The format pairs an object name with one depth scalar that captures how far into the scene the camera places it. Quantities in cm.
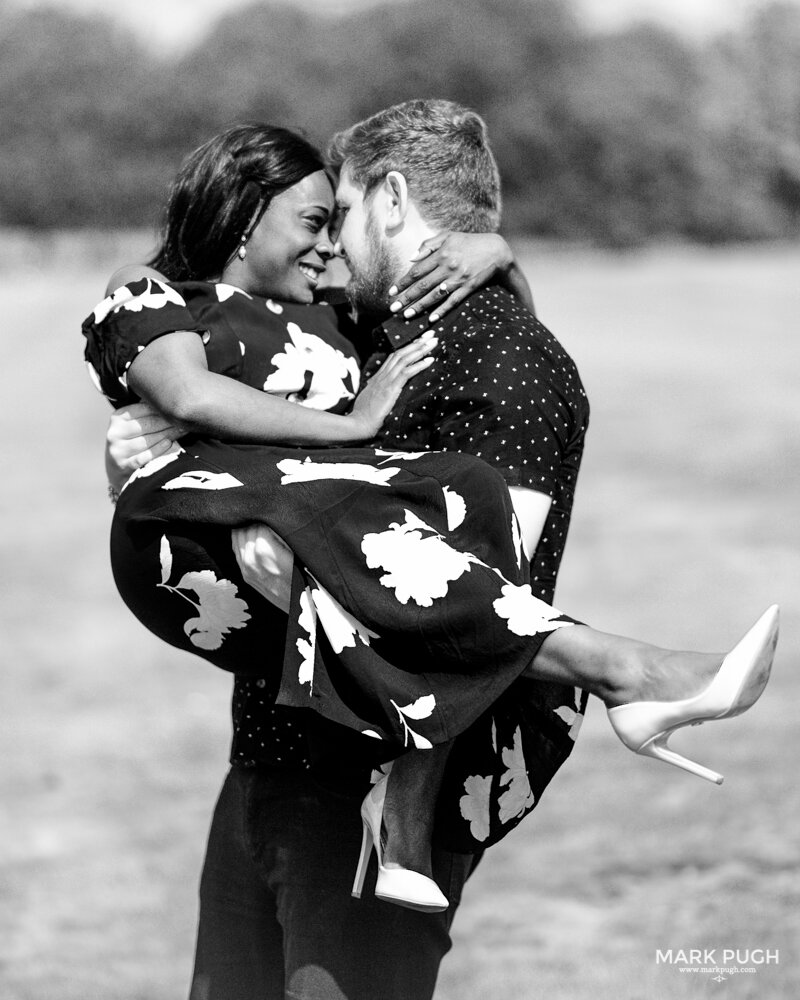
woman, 525
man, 547
